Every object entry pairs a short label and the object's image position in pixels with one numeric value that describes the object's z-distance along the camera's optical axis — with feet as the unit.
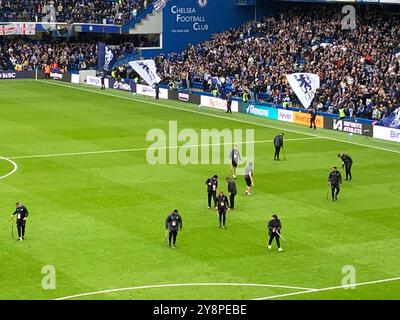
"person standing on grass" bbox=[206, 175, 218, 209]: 128.16
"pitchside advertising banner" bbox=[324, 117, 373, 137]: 196.24
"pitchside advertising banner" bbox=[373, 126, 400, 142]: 189.06
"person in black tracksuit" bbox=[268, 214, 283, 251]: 108.27
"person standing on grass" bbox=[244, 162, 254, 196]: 137.18
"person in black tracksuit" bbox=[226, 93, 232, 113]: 228.22
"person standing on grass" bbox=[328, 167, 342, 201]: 132.77
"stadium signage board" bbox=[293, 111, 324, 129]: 208.74
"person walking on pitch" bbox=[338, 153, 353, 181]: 146.51
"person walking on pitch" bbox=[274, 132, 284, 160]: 162.40
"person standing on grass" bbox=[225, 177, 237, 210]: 127.34
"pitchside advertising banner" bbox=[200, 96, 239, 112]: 233.00
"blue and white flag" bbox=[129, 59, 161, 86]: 253.85
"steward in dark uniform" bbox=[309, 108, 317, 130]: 205.36
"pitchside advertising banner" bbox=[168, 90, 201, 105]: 246.47
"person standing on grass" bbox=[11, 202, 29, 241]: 110.63
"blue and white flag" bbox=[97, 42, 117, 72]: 289.74
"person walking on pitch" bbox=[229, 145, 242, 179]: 149.16
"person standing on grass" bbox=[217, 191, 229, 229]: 117.29
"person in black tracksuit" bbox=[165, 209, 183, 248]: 108.68
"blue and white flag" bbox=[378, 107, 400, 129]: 193.06
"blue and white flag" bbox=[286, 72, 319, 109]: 210.18
